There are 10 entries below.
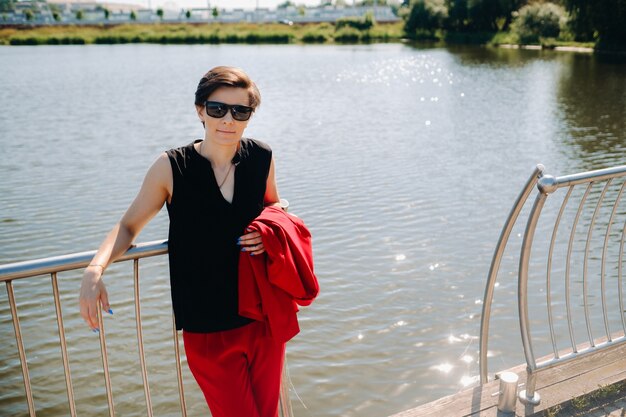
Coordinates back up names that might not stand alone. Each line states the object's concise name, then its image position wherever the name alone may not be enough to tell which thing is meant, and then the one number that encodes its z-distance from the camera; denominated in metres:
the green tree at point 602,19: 39.50
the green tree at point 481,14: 61.53
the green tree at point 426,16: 68.44
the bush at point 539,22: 50.66
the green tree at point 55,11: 97.75
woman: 2.33
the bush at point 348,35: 74.69
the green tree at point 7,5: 113.38
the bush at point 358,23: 82.31
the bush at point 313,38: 73.00
